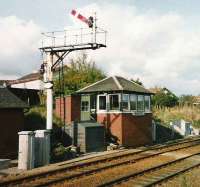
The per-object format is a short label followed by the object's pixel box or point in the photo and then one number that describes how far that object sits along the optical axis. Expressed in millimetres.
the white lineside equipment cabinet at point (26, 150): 16203
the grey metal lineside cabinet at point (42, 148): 17422
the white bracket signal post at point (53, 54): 22578
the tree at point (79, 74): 36438
